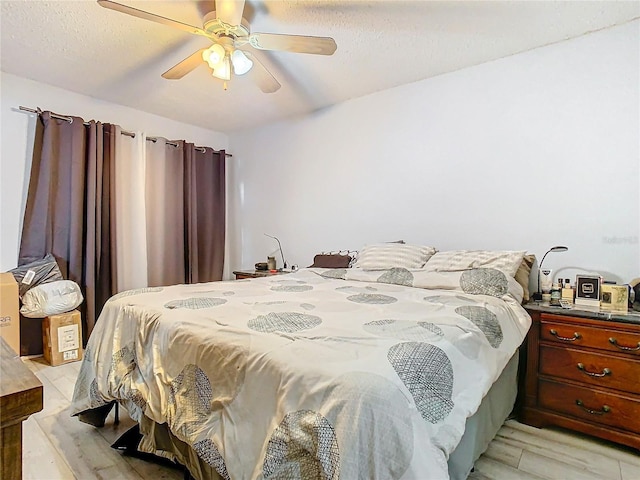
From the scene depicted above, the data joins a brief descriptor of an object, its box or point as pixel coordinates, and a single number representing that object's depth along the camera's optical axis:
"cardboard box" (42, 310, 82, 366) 2.81
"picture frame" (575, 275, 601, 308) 2.01
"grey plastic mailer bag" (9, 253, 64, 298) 2.82
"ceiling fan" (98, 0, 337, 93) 1.80
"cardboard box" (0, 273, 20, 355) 2.58
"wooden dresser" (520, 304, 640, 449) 1.73
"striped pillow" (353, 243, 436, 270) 2.57
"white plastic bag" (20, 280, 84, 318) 2.76
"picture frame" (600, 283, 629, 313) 1.91
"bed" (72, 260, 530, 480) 0.89
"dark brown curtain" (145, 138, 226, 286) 3.80
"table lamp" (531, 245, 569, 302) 2.25
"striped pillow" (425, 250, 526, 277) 2.18
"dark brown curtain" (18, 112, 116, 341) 2.99
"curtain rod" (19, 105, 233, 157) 2.98
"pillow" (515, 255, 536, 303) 2.17
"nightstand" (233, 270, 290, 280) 3.63
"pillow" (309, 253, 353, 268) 3.14
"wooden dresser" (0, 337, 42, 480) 0.49
